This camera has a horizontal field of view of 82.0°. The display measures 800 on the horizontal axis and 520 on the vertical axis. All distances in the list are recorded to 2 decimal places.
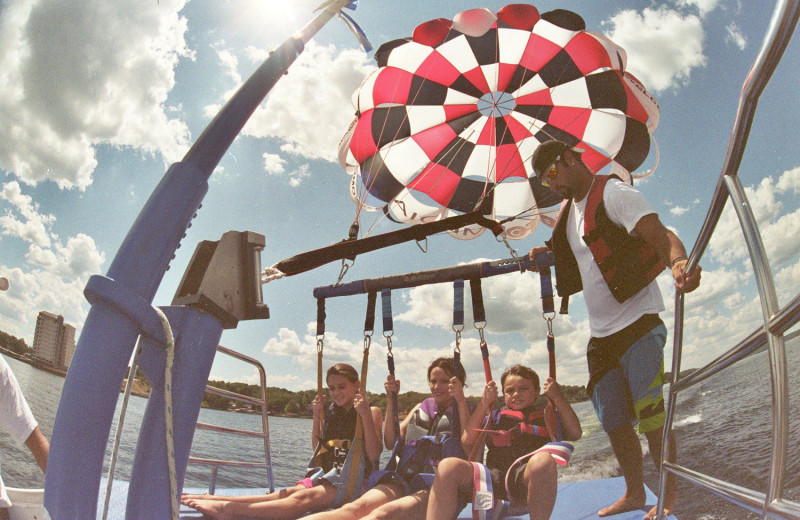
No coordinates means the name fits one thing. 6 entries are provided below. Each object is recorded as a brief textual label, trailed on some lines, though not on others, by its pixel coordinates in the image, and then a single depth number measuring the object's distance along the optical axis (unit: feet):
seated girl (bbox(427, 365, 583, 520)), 6.22
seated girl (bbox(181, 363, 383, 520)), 7.23
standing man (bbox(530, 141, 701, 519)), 5.27
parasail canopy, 12.44
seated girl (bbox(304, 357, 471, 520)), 6.96
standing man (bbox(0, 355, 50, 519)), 5.32
